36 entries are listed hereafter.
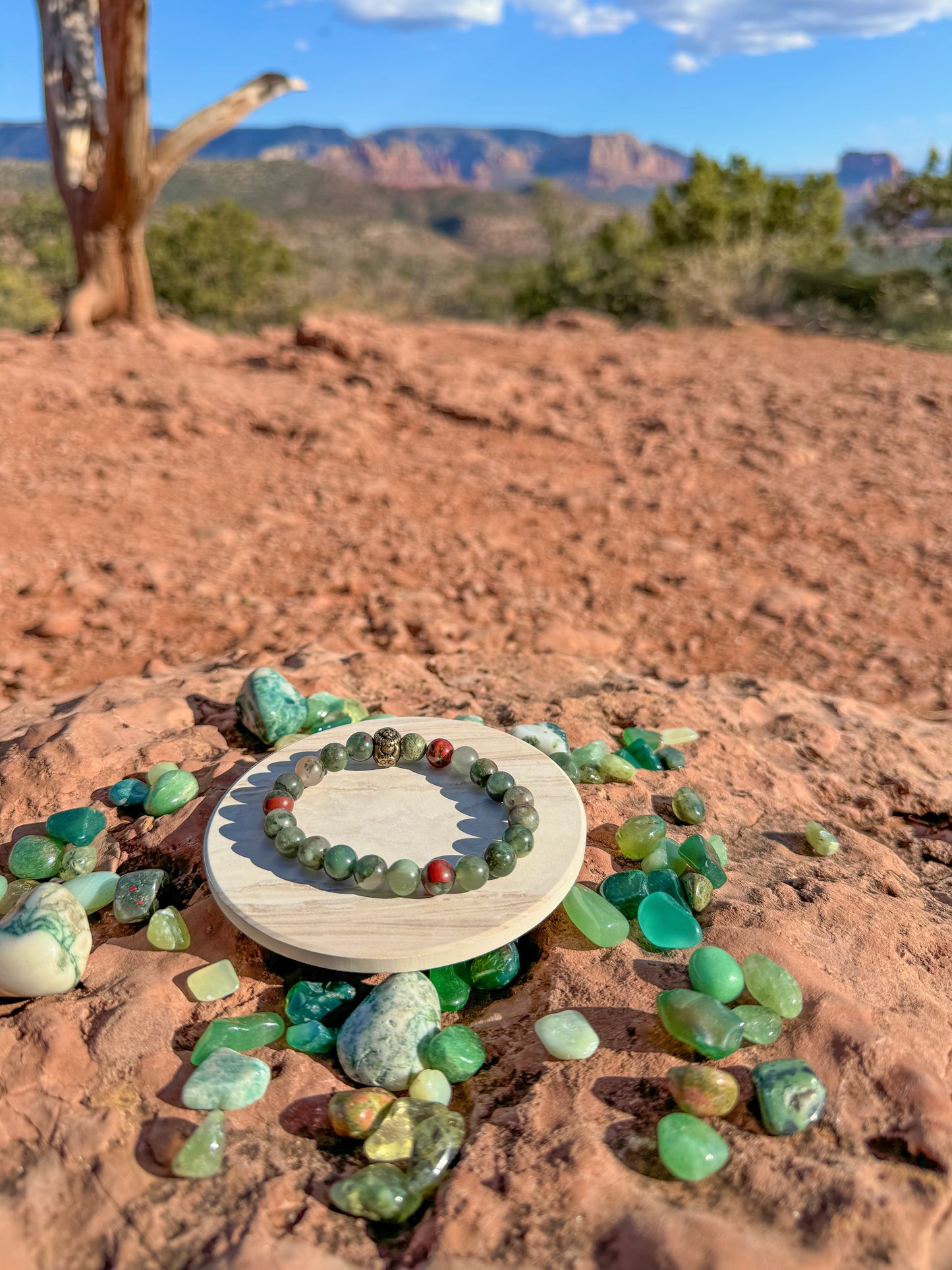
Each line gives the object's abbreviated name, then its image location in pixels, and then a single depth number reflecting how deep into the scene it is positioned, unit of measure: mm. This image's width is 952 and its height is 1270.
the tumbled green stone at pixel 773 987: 213
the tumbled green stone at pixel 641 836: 255
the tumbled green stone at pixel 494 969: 229
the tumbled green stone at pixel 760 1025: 207
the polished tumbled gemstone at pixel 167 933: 231
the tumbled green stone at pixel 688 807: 274
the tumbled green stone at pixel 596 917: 231
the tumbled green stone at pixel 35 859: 251
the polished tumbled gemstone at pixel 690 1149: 180
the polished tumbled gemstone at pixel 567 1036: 207
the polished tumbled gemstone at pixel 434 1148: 184
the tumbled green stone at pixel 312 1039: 212
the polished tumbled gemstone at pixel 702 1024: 201
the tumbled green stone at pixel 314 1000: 219
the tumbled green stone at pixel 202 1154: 183
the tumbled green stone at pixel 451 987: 222
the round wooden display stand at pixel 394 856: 216
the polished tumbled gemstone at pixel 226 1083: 195
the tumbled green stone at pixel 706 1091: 192
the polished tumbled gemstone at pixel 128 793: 274
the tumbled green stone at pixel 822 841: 271
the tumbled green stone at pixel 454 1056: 207
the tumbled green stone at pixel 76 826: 260
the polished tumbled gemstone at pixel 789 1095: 188
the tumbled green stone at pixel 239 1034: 207
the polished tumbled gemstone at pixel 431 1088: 202
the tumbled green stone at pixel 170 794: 271
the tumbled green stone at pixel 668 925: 230
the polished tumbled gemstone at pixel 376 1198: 179
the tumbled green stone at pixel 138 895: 240
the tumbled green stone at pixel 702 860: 250
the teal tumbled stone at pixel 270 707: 298
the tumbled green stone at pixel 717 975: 214
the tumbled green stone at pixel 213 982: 221
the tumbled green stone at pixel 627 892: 245
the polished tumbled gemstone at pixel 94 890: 242
